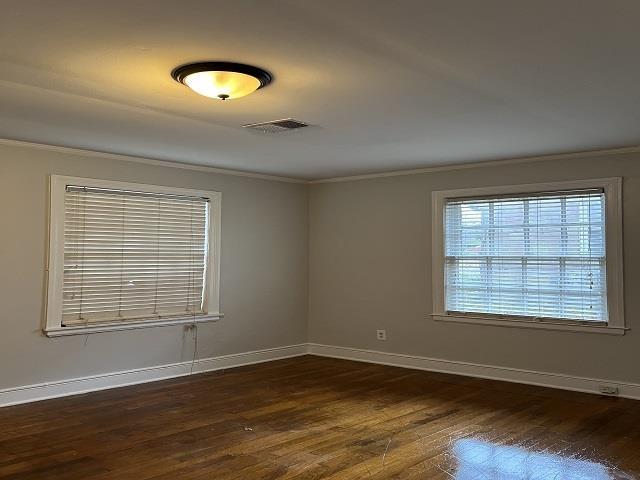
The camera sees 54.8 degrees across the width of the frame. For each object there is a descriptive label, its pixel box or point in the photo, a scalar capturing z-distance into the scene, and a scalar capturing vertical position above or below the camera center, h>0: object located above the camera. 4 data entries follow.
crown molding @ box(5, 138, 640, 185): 5.33 +1.06
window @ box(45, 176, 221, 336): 5.43 +0.10
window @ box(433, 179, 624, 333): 5.49 +0.16
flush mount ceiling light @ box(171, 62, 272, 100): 3.17 +1.00
